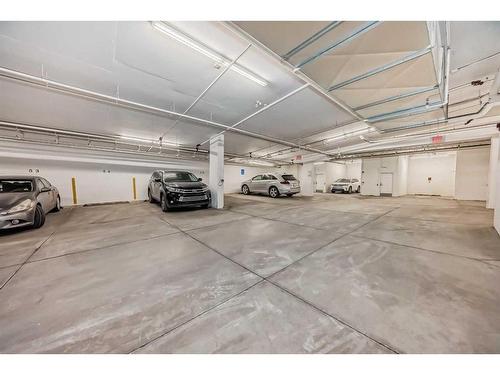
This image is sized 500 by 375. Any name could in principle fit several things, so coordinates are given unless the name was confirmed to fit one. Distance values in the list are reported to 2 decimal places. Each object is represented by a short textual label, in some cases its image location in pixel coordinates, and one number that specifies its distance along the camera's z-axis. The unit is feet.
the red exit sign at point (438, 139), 23.93
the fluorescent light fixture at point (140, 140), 24.05
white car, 44.21
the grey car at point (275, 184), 31.09
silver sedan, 10.52
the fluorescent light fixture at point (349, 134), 22.86
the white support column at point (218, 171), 21.20
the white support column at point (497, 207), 10.45
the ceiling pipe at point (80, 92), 9.38
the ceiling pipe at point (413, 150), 26.55
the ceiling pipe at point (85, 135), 17.84
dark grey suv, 18.22
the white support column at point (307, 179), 38.73
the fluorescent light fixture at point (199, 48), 7.66
